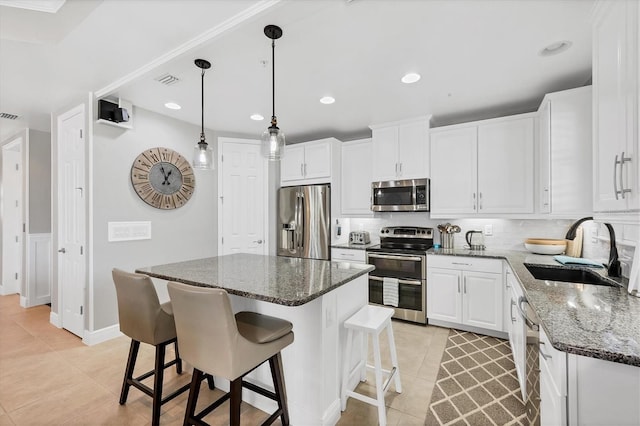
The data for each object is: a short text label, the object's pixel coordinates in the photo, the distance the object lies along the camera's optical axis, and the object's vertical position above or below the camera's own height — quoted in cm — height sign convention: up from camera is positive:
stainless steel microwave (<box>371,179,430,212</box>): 356 +21
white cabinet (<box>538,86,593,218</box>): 246 +53
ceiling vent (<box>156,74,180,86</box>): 255 +122
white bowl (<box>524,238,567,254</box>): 290 -36
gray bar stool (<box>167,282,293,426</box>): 137 -68
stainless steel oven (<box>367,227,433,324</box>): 339 -75
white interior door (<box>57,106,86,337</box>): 304 -7
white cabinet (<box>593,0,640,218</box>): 118 +49
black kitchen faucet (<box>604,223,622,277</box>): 186 -34
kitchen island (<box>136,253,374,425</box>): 161 -66
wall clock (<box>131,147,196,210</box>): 331 +42
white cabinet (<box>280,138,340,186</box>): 407 +74
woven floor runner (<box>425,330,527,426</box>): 187 -136
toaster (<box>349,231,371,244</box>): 410 -37
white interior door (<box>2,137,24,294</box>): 461 +6
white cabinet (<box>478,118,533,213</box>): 306 +50
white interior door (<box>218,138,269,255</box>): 416 +21
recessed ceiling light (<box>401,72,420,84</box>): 250 +121
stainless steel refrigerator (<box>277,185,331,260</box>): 404 -14
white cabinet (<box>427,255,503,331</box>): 301 -88
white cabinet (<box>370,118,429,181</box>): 356 +80
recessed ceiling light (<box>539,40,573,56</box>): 204 +121
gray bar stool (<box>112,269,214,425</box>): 175 -68
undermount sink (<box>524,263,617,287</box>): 201 -49
